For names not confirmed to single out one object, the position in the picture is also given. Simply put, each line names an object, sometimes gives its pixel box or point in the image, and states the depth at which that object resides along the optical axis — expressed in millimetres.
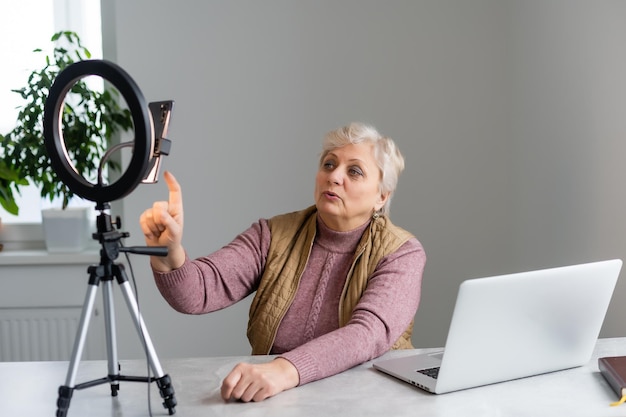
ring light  1331
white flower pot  3246
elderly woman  2006
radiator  3275
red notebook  1530
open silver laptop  1512
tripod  1354
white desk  1479
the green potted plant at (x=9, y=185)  3234
